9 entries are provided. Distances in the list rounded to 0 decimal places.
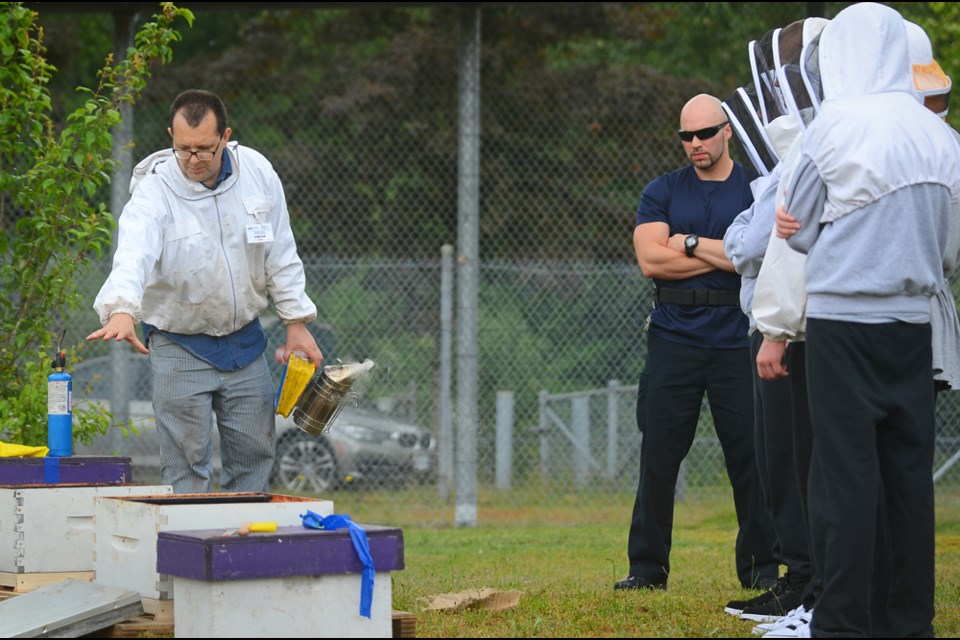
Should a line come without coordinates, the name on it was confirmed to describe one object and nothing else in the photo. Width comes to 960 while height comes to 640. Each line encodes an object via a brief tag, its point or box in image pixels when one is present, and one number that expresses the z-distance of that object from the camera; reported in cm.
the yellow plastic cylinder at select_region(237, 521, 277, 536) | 752
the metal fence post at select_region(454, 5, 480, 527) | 1889
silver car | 1978
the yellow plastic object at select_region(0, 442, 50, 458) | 1070
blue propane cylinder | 1052
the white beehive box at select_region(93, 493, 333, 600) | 807
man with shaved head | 1109
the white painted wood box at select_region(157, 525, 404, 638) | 716
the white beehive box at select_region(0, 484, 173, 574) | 938
